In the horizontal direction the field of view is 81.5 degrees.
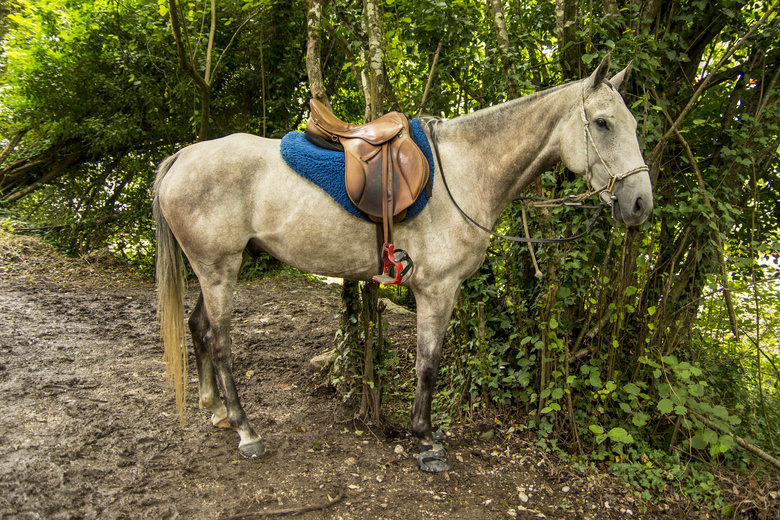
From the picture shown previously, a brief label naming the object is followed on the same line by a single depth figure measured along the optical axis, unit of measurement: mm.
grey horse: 2576
